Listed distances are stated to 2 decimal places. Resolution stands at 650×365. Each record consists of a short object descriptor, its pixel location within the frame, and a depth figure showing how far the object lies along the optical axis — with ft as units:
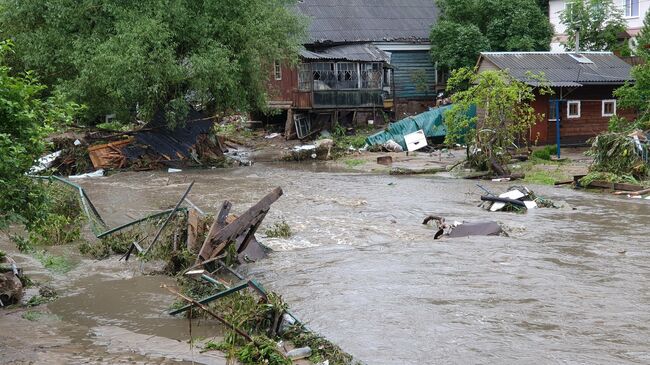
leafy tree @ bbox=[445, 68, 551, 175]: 77.66
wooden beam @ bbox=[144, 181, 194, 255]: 38.55
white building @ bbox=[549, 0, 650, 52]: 125.39
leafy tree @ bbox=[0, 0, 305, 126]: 81.66
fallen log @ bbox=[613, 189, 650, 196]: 64.28
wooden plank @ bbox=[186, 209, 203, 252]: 38.22
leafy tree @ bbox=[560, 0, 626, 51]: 121.08
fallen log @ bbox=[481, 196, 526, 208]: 58.44
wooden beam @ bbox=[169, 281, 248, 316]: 25.32
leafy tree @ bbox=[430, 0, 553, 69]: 116.98
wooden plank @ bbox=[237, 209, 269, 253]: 38.29
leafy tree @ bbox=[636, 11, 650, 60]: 106.10
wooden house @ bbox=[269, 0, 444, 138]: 116.47
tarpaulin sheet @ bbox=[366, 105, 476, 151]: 106.83
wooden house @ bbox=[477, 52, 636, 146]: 97.66
